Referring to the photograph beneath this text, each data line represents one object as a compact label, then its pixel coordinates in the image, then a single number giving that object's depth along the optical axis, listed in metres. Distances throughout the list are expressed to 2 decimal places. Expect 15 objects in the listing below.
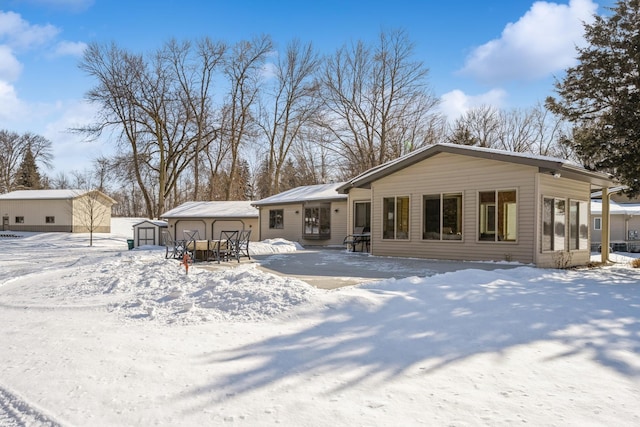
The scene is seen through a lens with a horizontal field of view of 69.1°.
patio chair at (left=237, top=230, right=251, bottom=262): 13.85
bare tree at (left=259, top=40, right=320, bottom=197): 35.03
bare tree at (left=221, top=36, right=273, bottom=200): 35.66
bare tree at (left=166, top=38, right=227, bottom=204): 34.91
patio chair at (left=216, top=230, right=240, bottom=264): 13.16
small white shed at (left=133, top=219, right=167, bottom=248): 27.84
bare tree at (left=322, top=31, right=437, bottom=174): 32.25
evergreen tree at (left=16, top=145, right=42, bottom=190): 51.34
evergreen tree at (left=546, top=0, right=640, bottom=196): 12.09
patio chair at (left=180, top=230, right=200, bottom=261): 12.62
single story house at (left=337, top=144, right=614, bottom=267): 12.33
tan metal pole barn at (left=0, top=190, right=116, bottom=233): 39.75
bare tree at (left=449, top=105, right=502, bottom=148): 36.54
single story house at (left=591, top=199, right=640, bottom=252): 24.19
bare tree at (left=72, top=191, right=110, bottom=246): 39.81
